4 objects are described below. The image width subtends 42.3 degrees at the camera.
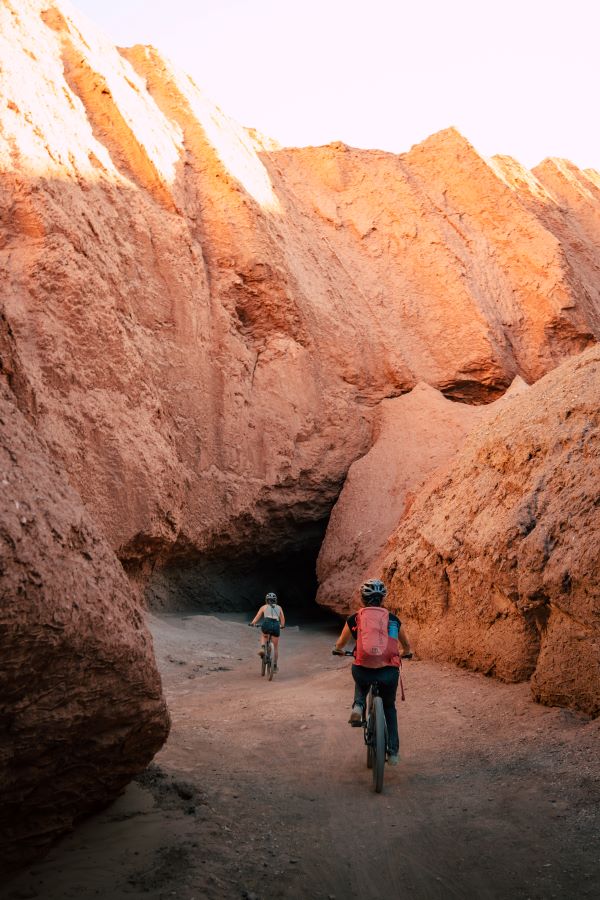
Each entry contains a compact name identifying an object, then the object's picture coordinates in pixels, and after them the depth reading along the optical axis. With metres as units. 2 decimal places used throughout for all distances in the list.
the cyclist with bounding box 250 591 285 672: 9.87
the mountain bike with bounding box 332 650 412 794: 5.11
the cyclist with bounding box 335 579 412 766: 5.56
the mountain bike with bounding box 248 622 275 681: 9.76
